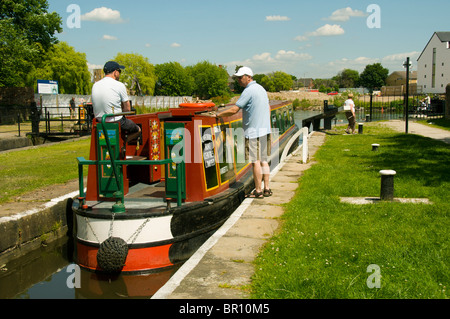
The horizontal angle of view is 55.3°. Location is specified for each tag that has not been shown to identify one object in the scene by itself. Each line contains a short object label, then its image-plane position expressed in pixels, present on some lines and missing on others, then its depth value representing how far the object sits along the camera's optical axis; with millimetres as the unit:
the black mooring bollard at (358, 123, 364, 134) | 17142
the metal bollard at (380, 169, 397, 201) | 6125
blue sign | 29398
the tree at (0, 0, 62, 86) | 26922
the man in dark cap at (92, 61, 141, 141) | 5703
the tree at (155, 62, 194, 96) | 102375
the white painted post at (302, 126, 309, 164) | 10000
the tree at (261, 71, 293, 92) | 142500
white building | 66750
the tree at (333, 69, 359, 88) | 154125
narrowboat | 5254
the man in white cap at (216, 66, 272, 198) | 6258
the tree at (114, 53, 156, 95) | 87625
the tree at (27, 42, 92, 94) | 43062
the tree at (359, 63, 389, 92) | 127312
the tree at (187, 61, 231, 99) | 116375
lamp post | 15870
